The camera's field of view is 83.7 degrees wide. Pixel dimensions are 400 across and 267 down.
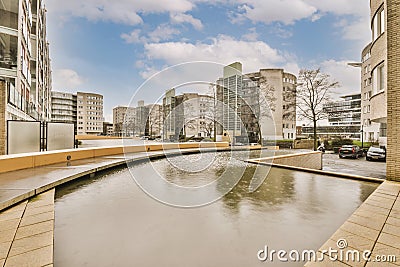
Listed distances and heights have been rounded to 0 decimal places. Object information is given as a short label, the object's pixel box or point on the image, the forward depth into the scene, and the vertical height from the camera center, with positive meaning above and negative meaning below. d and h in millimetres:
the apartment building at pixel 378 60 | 8984 +3221
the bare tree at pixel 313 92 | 22531 +4426
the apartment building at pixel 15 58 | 10116 +5482
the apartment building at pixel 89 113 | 78125 +7226
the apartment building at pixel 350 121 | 55562 +4745
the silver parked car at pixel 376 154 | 15818 -1310
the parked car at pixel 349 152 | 18250 -1363
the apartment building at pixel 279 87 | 37403 +7957
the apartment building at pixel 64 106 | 76500 +9479
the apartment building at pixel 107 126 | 77562 +2633
